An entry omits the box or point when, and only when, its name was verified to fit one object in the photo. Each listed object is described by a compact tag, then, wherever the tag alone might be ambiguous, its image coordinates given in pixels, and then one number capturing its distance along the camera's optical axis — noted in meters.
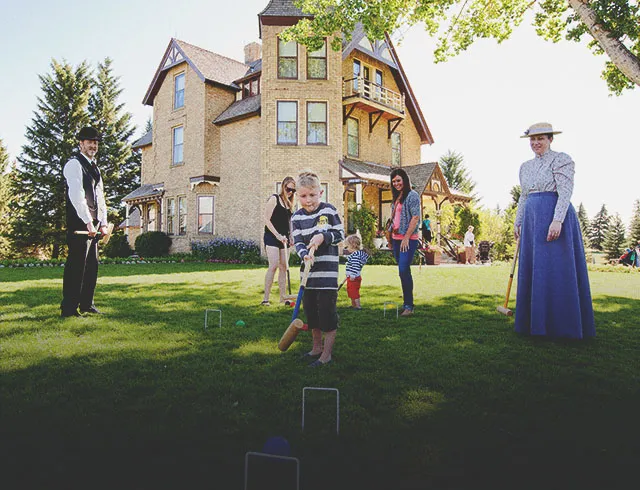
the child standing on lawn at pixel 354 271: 6.58
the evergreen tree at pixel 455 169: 53.97
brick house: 18.84
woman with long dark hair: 5.96
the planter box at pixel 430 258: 18.22
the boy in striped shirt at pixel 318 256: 3.77
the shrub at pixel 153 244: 22.66
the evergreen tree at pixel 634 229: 39.80
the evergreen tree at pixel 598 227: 71.00
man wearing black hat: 5.48
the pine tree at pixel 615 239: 46.38
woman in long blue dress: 4.54
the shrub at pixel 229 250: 18.69
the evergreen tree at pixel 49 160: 28.47
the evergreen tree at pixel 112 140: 34.84
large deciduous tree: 10.75
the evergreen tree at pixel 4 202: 30.22
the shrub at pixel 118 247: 24.41
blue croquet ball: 1.79
